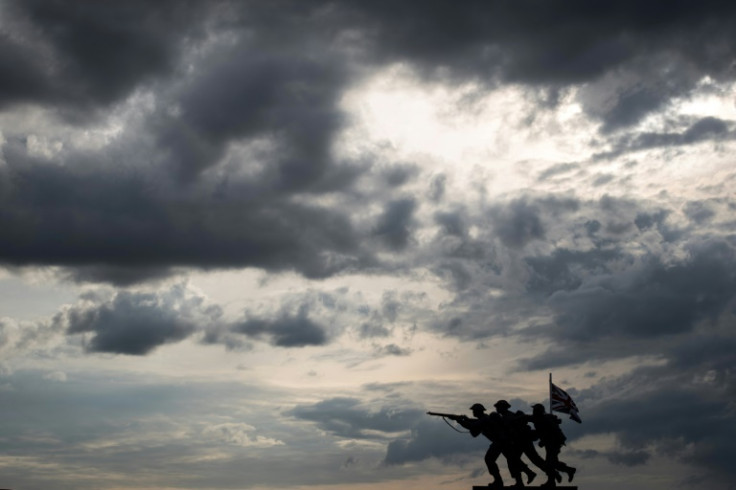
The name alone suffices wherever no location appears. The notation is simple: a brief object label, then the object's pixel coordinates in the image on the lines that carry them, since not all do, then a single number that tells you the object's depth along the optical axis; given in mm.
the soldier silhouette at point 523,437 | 48188
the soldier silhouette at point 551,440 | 47688
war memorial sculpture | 47781
